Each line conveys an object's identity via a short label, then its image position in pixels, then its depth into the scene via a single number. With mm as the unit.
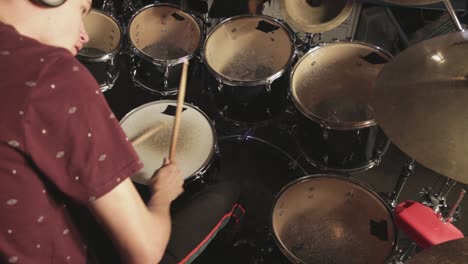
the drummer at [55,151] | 699
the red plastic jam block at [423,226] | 1358
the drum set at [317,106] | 1145
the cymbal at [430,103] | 1072
